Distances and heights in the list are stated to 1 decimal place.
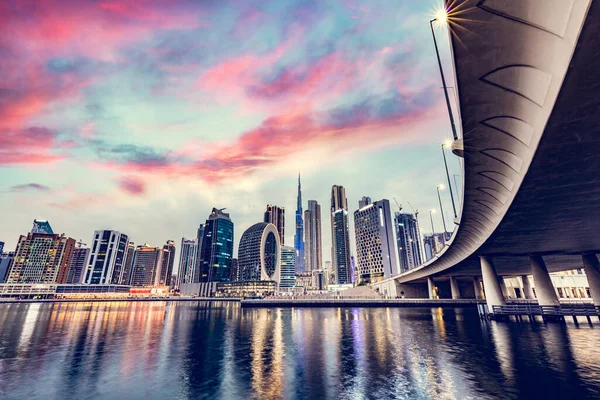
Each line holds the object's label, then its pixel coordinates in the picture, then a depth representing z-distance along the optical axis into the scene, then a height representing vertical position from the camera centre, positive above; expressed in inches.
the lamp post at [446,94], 749.9 +549.8
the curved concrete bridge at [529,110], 354.3 +306.9
